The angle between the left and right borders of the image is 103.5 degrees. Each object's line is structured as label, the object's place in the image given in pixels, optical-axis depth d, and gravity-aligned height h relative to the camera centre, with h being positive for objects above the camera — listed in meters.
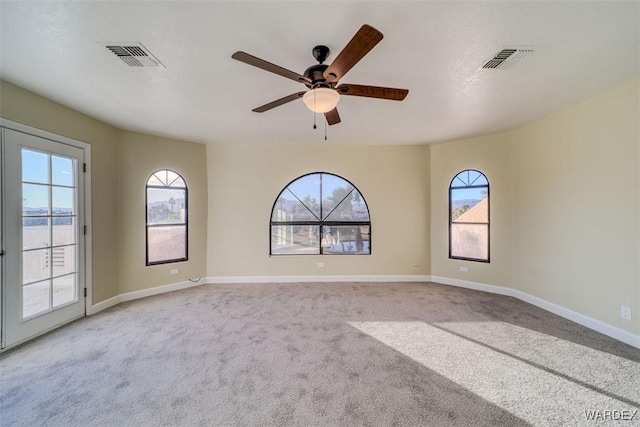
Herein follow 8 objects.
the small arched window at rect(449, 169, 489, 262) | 4.43 -0.05
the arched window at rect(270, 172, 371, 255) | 5.00 -0.08
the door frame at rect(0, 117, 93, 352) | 3.37 -0.11
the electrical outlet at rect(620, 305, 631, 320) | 2.63 -1.05
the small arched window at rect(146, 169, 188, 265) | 4.27 -0.06
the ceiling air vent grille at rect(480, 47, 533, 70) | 2.02 +1.30
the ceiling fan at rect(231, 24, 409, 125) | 1.51 +0.99
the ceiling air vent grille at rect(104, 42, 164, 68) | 1.94 +1.30
